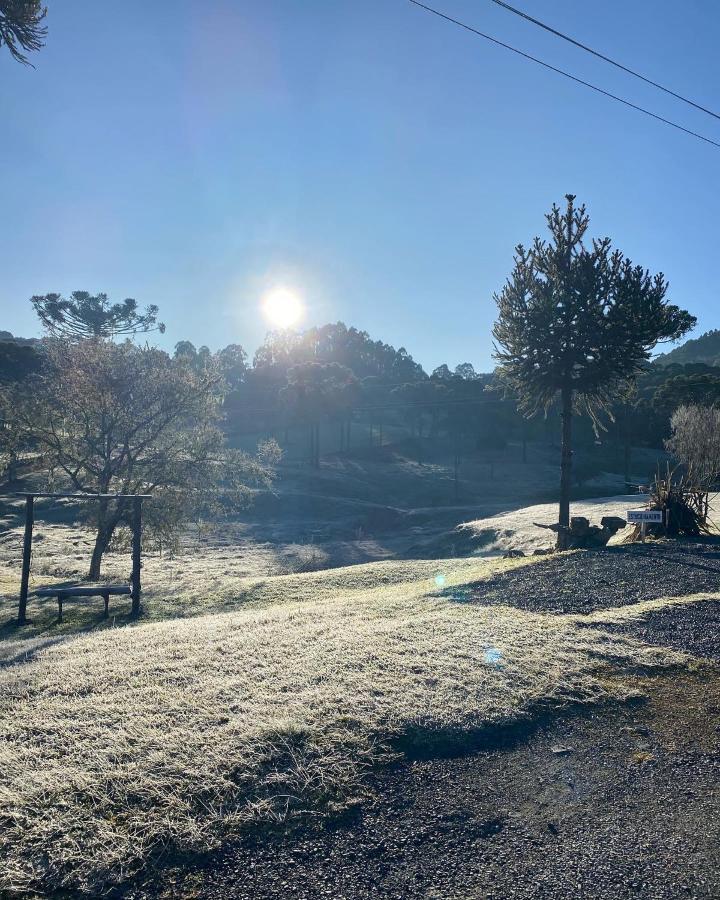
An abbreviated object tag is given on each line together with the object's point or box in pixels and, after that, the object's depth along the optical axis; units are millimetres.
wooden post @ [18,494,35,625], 13969
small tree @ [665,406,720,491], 28016
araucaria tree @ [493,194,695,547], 17469
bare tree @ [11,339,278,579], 20219
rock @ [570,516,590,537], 16156
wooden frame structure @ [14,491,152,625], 14023
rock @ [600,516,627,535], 17250
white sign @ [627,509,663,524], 14188
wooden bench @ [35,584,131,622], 13633
